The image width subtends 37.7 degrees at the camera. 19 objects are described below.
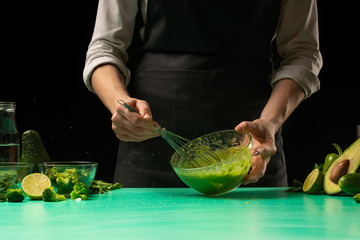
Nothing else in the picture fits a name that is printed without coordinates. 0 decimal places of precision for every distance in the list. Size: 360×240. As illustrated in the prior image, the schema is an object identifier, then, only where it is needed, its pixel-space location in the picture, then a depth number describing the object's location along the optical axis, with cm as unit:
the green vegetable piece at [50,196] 140
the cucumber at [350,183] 145
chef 202
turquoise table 100
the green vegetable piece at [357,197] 139
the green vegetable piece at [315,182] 157
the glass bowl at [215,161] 146
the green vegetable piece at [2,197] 143
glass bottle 167
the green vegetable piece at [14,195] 141
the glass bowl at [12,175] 145
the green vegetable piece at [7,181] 145
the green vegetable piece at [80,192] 144
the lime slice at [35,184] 145
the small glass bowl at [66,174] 147
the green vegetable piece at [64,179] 147
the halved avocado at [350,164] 150
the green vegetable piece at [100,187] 158
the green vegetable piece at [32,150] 162
